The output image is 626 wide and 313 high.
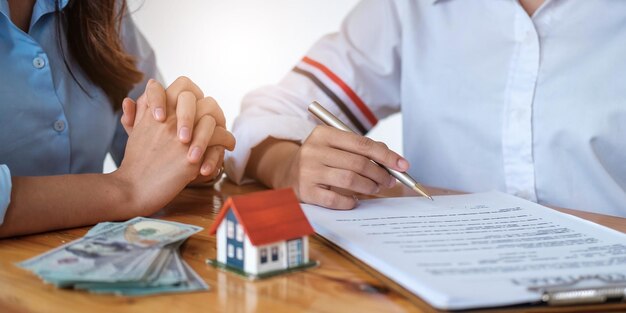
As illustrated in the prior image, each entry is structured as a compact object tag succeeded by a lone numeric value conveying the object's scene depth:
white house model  0.56
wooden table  0.52
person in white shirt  1.09
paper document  0.52
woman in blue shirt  0.78
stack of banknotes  0.54
